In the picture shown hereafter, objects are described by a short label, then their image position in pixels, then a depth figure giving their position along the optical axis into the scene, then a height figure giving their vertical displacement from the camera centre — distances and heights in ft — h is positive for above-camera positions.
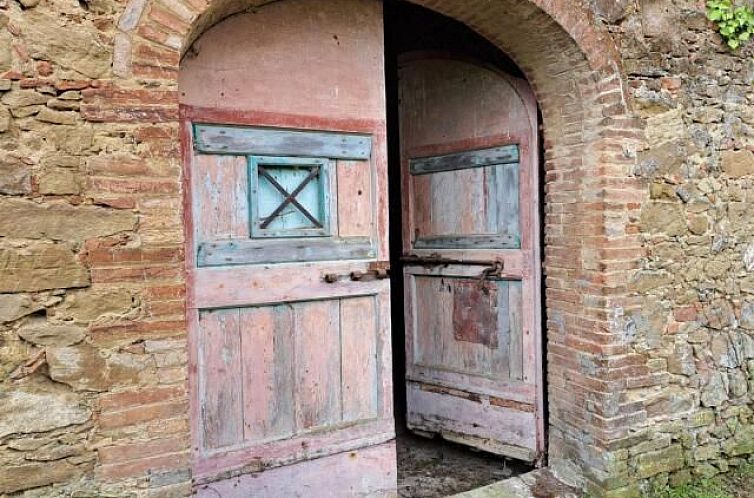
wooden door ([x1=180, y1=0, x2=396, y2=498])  9.30 -0.46
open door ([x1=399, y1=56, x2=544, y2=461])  12.36 -0.74
